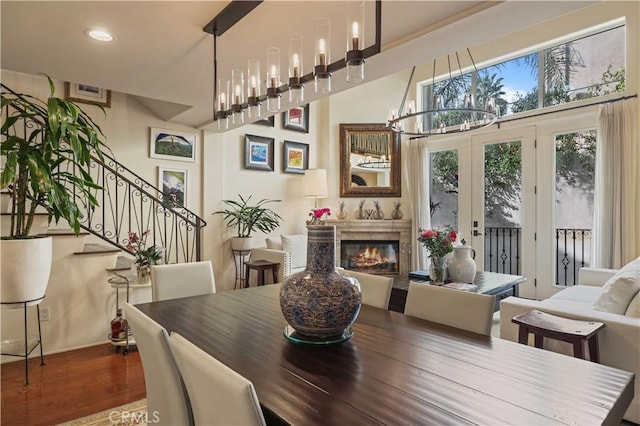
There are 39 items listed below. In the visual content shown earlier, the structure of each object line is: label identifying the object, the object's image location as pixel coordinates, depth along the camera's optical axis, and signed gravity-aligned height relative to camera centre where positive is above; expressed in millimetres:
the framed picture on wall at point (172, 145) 4684 +930
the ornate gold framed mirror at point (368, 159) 6309 +973
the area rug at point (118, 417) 2174 -1277
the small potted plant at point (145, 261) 3359 -447
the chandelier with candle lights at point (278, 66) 1555 +772
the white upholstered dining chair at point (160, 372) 1311 -621
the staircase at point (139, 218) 4289 -57
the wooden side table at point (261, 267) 4781 -723
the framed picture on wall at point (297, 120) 6079 +1641
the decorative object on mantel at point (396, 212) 6195 +32
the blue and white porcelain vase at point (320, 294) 1443 -333
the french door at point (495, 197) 4992 +251
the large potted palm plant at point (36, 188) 2369 +181
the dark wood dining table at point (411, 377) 951 -532
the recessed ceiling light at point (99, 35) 2312 +1191
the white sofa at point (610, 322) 2029 -683
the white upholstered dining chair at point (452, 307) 1714 -482
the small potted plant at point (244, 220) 5180 -94
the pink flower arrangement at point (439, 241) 3314 -252
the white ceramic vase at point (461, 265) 3461 -505
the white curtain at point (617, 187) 3928 +307
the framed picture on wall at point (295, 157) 6098 +992
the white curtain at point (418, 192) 5902 +371
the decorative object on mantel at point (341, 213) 6266 +15
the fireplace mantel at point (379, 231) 6020 -291
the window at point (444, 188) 5848 +427
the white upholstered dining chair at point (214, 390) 856 -462
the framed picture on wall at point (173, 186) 4730 +382
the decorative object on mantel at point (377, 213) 6262 +15
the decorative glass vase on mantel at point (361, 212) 6285 +33
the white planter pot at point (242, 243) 5152 -423
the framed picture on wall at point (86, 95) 4160 +1426
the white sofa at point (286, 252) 4930 -544
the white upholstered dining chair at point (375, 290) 2178 -473
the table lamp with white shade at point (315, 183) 5840 +504
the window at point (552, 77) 4379 +1924
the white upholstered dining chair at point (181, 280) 2389 -468
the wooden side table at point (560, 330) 1975 -671
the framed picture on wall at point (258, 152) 5617 +991
